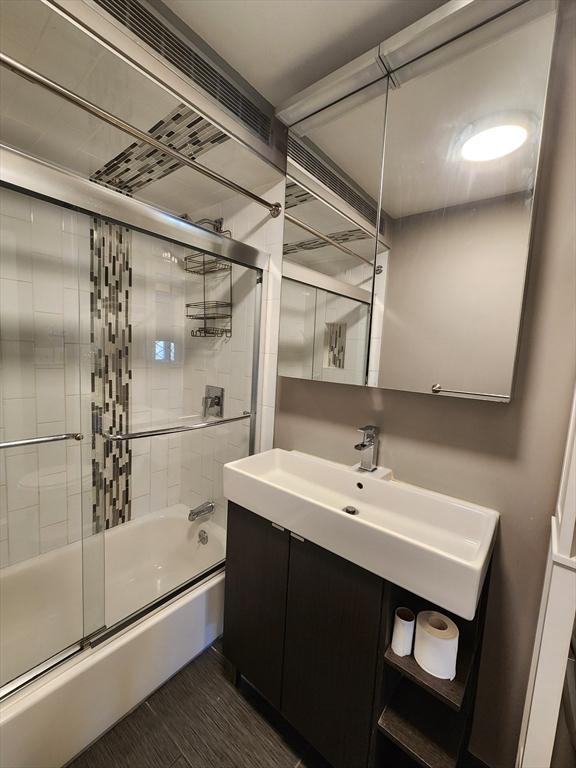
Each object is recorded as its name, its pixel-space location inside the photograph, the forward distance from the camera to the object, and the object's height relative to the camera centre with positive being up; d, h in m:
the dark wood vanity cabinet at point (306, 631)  0.97 -0.94
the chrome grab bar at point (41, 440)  1.52 -0.49
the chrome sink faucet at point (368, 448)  1.30 -0.35
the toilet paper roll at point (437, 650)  0.91 -0.80
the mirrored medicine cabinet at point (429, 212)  0.99 +0.55
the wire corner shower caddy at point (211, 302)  1.85 +0.29
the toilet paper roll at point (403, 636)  0.96 -0.81
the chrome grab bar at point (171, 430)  1.79 -0.48
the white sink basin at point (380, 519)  0.83 -0.53
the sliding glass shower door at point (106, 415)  1.47 -0.39
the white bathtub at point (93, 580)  1.32 -1.18
